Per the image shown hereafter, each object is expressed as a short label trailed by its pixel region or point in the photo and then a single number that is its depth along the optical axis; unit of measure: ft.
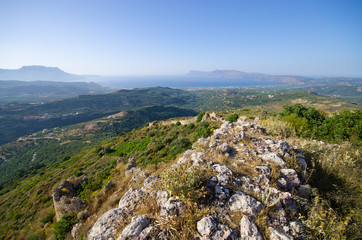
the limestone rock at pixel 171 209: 10.55
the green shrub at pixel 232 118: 74.11
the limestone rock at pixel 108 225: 11.33
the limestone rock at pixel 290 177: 13.56
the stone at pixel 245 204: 10.32
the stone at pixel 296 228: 9.53
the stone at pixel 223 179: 12.71
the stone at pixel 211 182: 12.51
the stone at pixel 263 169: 14.28
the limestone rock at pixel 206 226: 8.85
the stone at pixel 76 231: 17.73
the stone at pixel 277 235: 8.63
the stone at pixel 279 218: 9.97
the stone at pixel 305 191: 13.24
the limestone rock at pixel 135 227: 9.77
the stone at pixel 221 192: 11.44
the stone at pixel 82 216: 20.98
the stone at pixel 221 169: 13.95
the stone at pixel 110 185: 26.74
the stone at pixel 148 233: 9.33
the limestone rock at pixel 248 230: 8.73
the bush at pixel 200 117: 106.30
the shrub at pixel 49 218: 36.18
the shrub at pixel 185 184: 11.03
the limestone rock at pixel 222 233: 8.74
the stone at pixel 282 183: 13.25
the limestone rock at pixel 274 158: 15.45
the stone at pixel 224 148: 18.76
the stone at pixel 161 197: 12.28
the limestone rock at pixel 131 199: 14.12
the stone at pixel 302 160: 15.69
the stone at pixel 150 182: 15.63
